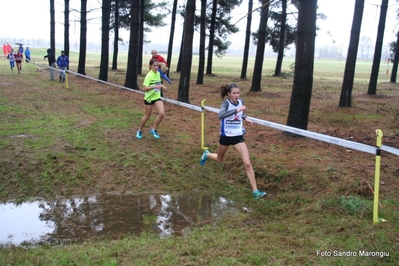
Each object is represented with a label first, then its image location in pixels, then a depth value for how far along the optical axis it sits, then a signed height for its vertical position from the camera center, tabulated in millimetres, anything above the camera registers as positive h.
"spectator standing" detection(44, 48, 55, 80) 21831 -624
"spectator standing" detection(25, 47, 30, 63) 36731 -440
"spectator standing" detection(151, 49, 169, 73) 11258 -94
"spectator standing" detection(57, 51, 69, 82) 20531 -661
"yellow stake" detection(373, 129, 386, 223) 4941 -1563
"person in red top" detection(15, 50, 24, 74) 25014 -663
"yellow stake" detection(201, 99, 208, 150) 8567 -1607
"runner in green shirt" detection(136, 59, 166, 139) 9039 -828
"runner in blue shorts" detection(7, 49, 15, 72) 25625 -644
